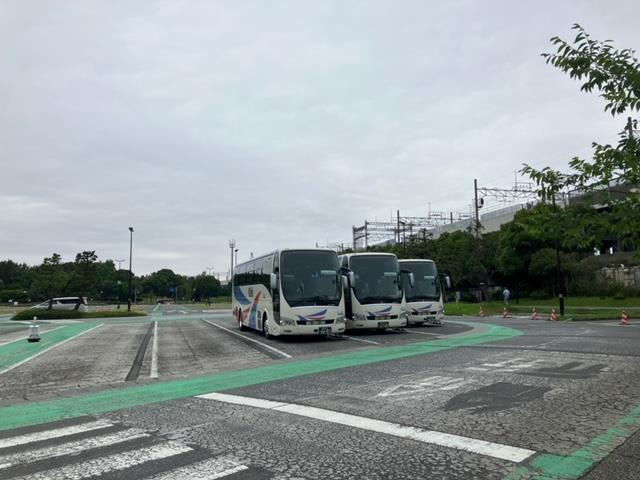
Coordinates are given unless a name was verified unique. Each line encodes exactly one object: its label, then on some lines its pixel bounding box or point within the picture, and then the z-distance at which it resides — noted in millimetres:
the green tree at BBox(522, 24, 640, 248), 7426
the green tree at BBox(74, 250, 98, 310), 47375
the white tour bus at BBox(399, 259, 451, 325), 23953
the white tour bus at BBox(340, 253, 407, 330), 19531
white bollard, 19922
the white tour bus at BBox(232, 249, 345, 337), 17594
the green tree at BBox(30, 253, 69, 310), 43594
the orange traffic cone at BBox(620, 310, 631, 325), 22969
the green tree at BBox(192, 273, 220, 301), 135500
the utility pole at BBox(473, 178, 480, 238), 56281
